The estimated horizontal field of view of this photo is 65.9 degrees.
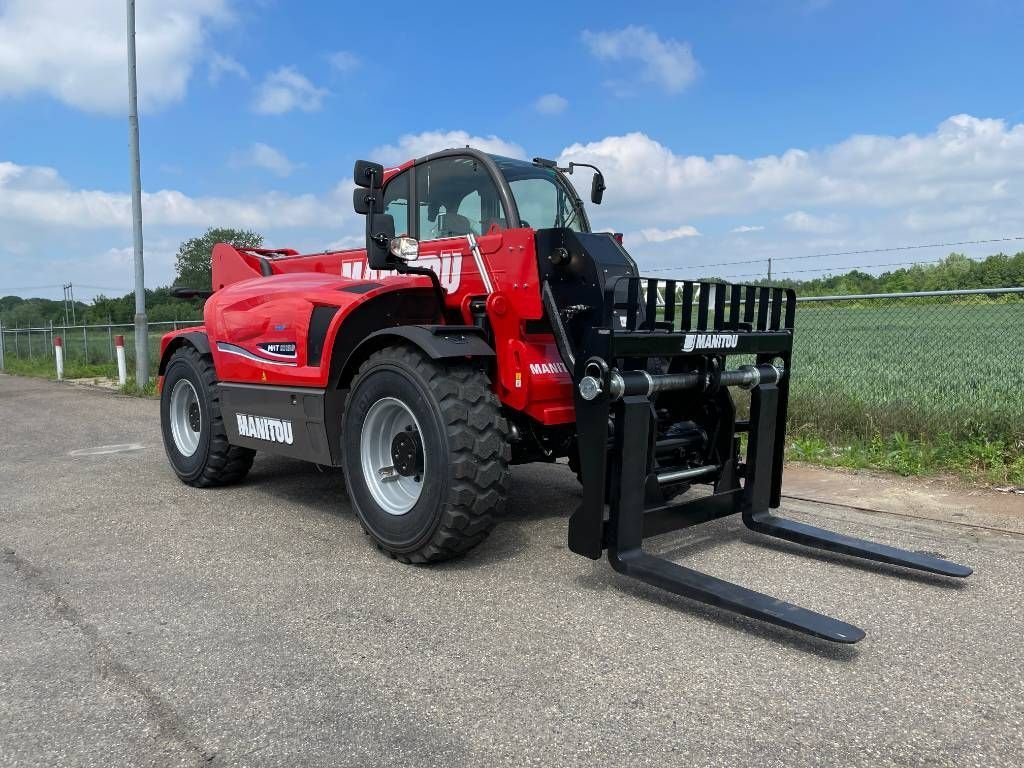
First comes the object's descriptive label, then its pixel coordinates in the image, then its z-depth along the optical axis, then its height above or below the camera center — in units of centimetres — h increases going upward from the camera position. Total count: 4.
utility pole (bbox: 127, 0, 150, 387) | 1438 +141
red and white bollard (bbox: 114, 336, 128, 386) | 1501 -143
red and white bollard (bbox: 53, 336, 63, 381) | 1795 -156
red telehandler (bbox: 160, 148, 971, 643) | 376 -46
